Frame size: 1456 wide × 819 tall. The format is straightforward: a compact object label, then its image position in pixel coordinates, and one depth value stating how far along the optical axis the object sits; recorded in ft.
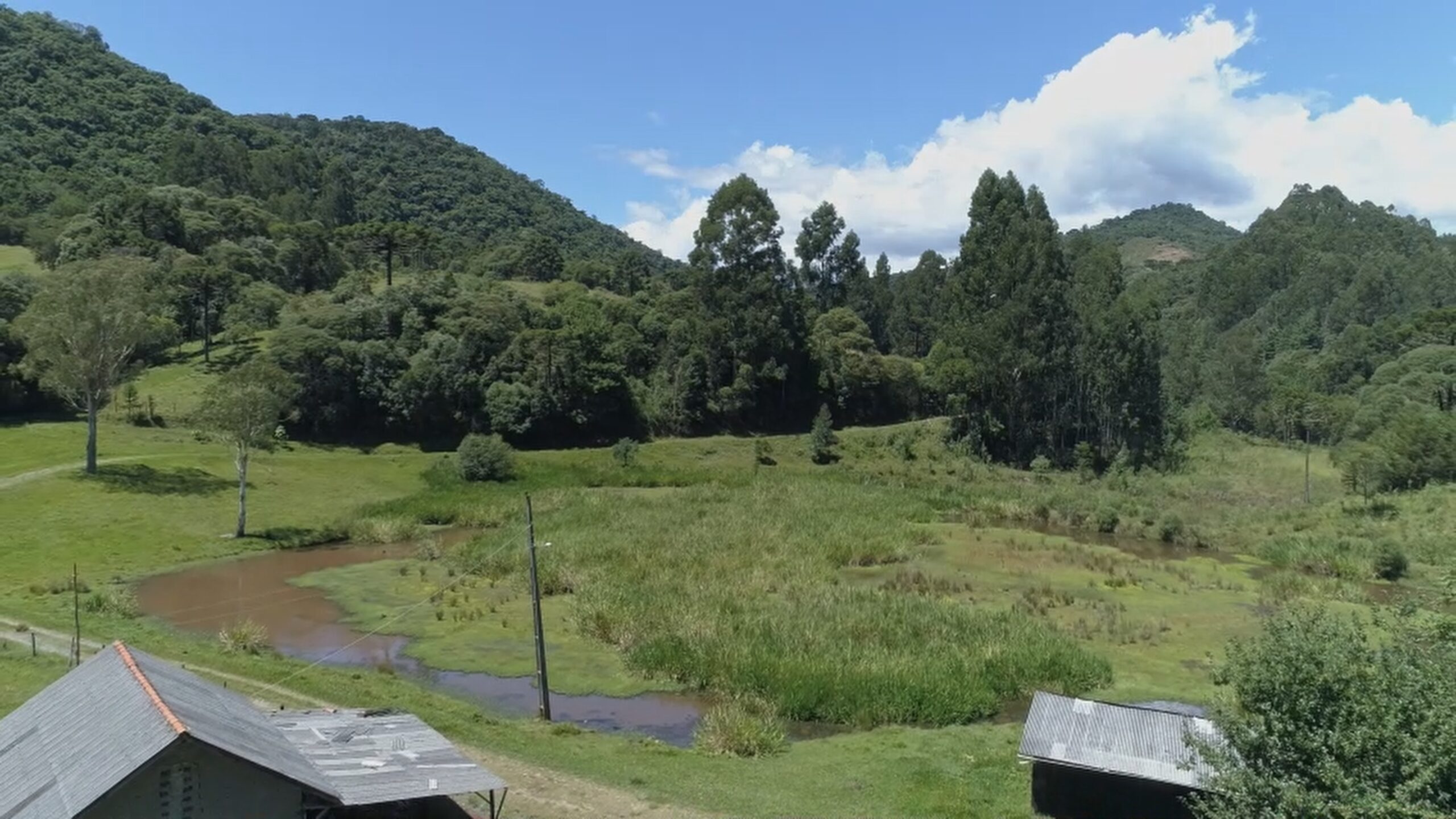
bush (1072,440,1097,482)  213.25
